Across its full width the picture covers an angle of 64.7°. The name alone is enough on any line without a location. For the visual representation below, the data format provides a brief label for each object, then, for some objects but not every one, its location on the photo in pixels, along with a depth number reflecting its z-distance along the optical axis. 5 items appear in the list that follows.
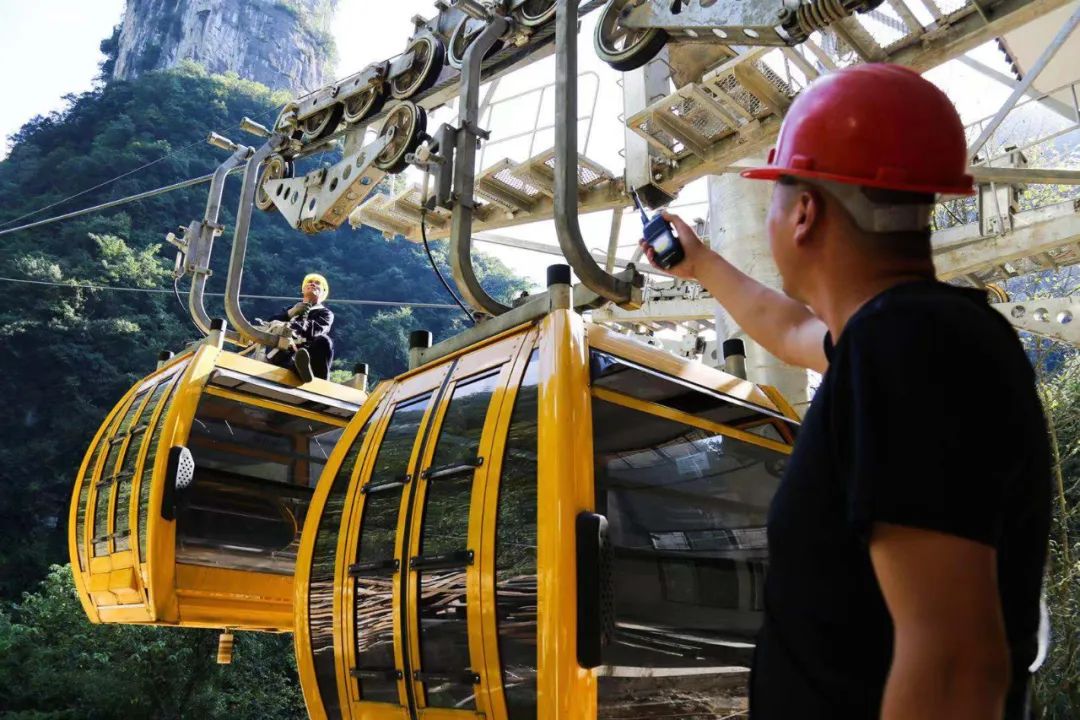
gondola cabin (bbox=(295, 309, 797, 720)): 2.17
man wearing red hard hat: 0.68
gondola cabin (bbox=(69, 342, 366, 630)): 4.49
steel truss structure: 2.99
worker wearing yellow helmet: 5.87
